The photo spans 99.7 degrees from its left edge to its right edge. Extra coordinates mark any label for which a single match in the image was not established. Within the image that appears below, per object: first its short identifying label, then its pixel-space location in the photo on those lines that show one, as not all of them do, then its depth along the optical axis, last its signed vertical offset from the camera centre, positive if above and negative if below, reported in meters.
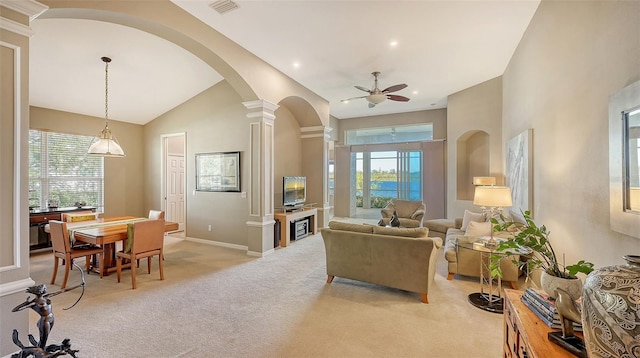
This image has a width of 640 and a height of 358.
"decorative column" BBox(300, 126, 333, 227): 6.86 +0.34
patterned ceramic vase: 0.80 -0.42
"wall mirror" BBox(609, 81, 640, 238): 1.53 +0.10
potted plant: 1.34 -0.47
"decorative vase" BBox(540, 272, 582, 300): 1.34 -0.54
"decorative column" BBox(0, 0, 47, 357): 1.92 +0.12
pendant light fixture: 4.07 +0.50
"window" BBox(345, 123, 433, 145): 8.50 +1.47
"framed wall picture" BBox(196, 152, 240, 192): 5.48 +0.16
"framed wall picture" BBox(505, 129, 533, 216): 3.52 +0.11
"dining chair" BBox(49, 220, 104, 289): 3.44 -0.92
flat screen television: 5.69 -0.26
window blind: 5.20 +0.18
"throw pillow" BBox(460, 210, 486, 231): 4.50 -0.68
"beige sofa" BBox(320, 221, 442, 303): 3.01 -0.91
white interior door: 6.66 -0.26
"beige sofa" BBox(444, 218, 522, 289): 3.35 -1.12
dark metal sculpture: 1.08 -0.63
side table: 2.89 -1.36
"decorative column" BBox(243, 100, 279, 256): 4.81 +0.03
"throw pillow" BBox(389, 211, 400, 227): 5.06 -0.83
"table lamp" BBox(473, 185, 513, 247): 3.09 -0.23
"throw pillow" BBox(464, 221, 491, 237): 3.88 -0.75
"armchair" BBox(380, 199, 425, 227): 5.83 -0.77
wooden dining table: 3.42 -0.72
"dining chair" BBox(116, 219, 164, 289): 3.50 -0.86
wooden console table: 1.19 -0.76
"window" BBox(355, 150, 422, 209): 8.48 +0.05
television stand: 5.45 -0.85
